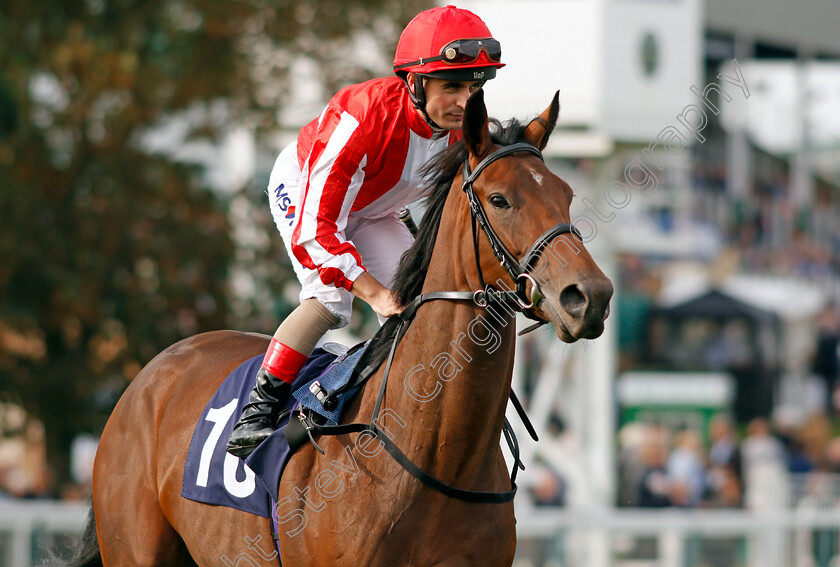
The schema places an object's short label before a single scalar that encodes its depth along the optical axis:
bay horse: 6.14
